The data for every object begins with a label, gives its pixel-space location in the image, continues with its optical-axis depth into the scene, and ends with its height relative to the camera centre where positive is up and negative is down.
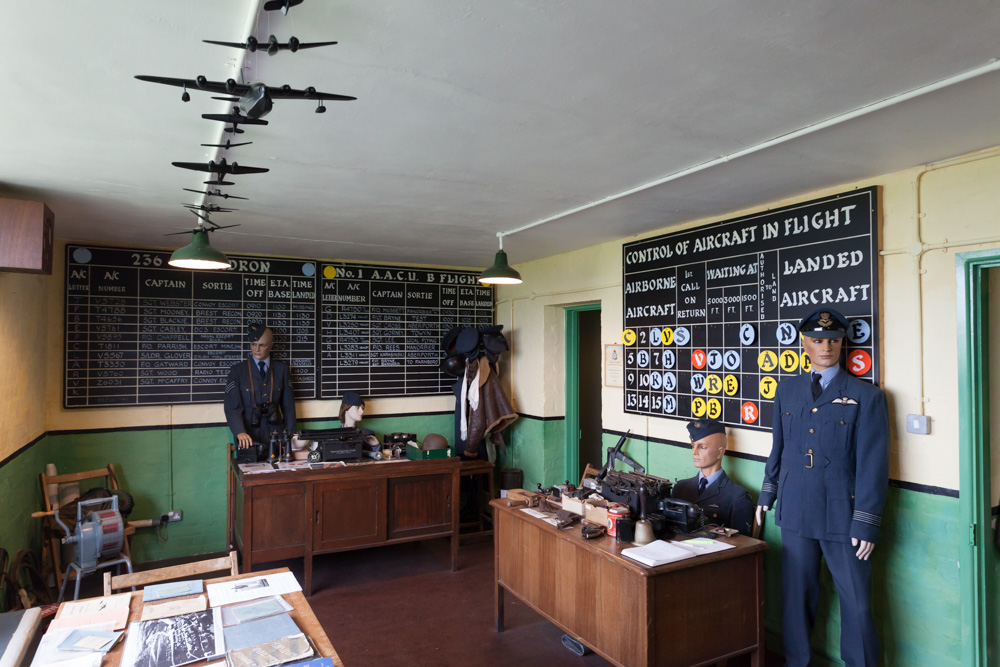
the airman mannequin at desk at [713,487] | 3.85 -0.95
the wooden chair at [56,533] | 4.79 -1.48
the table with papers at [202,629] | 2.01 -1.02
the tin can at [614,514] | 3.39 -0.95
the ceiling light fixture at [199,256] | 3.53 +0.51
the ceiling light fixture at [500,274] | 4.49 +0.51
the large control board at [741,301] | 3.53 +0.27
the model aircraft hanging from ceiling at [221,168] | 2.54 +0.75
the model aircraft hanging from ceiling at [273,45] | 1.61 +0.79
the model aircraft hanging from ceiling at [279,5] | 1.66 +0.94
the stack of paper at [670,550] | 3.02 -1.06
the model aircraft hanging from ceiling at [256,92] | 1.76 +0.74
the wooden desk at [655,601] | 2.95 -1.33
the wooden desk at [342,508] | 4.77 -1.35
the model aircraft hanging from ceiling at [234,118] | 1.95 +0.73
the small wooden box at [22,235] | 3.32 +0.60
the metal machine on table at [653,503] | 3.44 -0.92
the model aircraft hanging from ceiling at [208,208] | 3.77 +0.87
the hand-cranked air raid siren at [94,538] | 4.37 -1.39
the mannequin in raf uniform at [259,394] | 5.68 -0.46
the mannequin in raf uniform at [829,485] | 3.19 -0.77
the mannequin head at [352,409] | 6.12 -0.65
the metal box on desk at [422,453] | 5.46 -0.98
